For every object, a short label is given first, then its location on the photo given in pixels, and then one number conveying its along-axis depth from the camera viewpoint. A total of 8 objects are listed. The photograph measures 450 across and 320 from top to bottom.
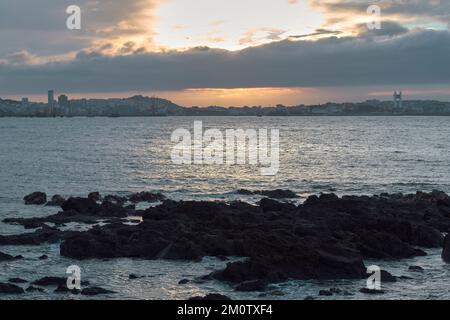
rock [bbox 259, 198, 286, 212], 41.41
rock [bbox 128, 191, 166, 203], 51.47
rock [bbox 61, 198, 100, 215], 42.44
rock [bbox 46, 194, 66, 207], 48.61
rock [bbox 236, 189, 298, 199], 54.04
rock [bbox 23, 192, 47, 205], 49.94
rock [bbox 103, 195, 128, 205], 49.84
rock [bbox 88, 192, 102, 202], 50.97
